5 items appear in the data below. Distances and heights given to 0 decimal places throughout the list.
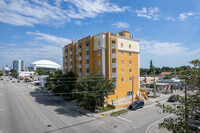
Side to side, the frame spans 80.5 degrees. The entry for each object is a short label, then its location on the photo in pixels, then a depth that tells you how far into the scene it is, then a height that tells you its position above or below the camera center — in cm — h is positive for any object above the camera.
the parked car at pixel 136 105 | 2408 -728
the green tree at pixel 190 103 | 520 -150
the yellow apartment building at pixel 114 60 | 2738 +254
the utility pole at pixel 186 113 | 515 -197
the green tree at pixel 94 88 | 2152 -347
